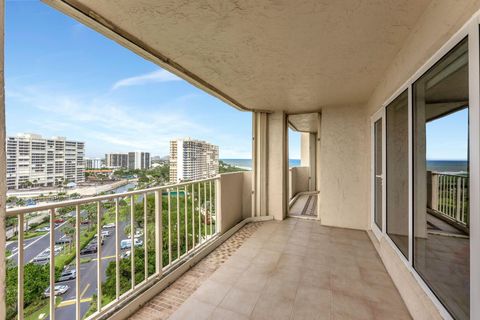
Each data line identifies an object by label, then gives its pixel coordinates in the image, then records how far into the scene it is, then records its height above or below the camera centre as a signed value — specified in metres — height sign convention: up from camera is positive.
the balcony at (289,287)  1.71 -1.35
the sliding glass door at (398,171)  2.01 -0.14
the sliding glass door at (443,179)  1.18 -0.18
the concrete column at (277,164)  4.34 -0.11
